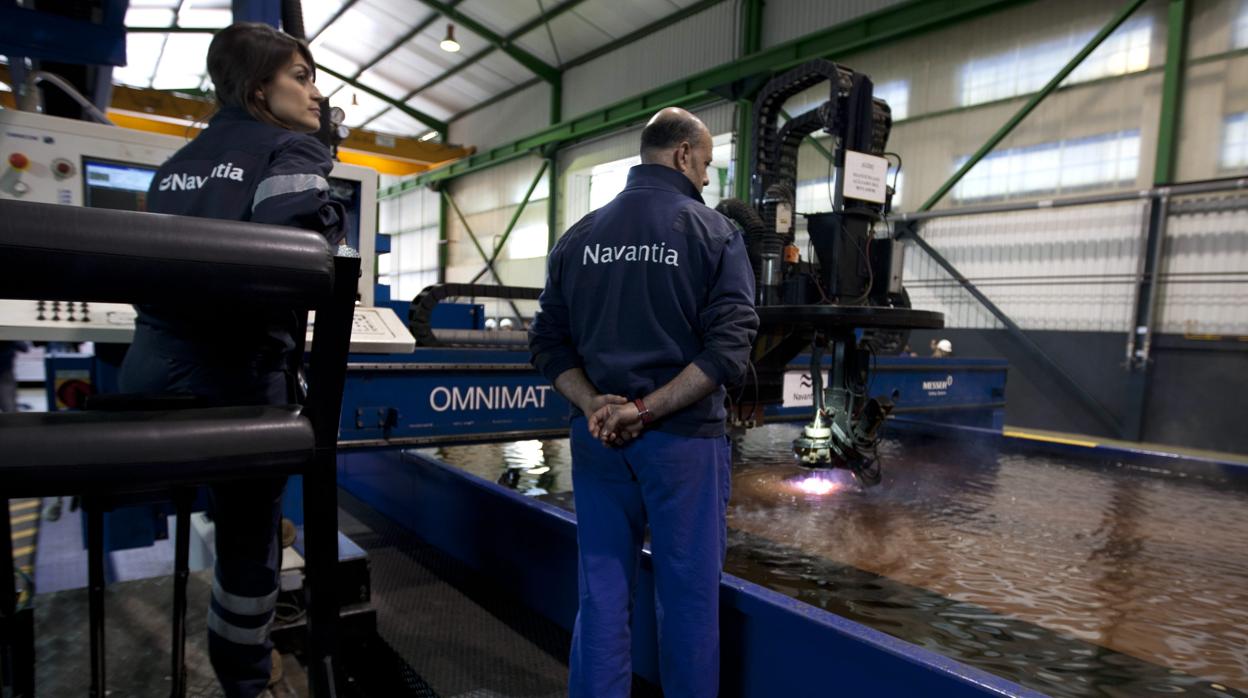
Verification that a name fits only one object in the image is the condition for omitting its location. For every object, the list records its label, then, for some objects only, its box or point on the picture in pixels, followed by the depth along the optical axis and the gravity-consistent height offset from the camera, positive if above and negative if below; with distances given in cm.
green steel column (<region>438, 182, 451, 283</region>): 1697 +154
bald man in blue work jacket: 146 -21
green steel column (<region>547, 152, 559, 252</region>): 1320 +229
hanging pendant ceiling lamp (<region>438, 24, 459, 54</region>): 1207 +475
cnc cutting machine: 295 +21
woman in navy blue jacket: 118 -4
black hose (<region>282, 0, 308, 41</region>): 262 +110
